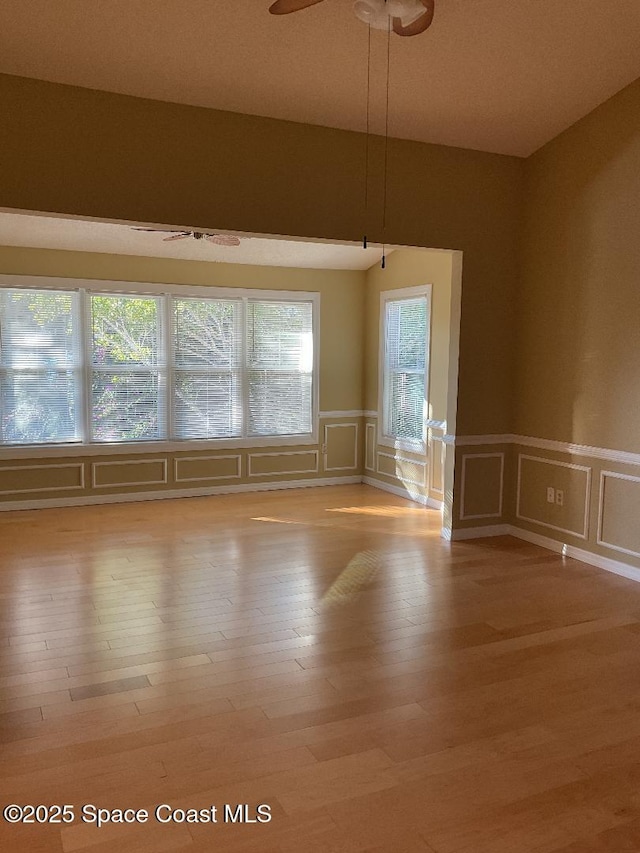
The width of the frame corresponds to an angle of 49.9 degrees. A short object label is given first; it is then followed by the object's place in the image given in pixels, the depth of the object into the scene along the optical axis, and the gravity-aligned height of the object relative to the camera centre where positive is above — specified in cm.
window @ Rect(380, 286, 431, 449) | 691 +3
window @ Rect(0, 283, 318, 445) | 643 -4
